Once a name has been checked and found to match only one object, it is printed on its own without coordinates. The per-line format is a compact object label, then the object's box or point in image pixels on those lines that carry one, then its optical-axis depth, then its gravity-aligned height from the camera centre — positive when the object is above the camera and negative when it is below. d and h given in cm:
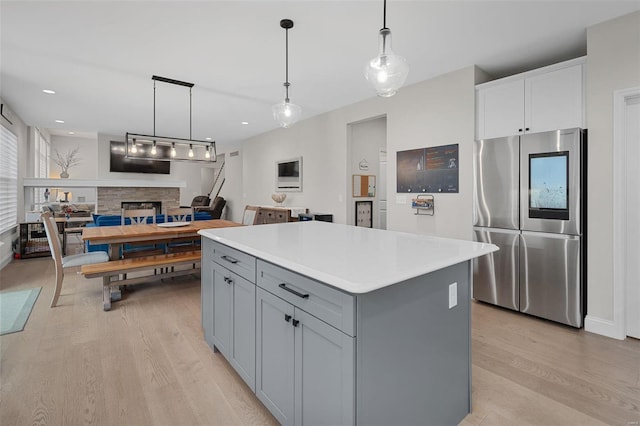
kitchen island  113 -50
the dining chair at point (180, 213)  480 -4
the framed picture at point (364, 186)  527 +42
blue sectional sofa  456 -17
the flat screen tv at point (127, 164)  776 +119
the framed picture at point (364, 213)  532 -5
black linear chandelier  417 +86
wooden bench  320 -60
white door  252 -4
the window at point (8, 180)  468 +49
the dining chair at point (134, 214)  437 -5
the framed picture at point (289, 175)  621 +73
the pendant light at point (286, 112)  292 +92
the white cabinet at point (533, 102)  281 +105
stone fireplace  766 +33
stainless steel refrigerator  273 -12
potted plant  820 +142
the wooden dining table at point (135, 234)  334 -26
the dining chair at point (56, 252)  317 -43
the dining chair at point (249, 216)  563 -10
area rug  276 -98
